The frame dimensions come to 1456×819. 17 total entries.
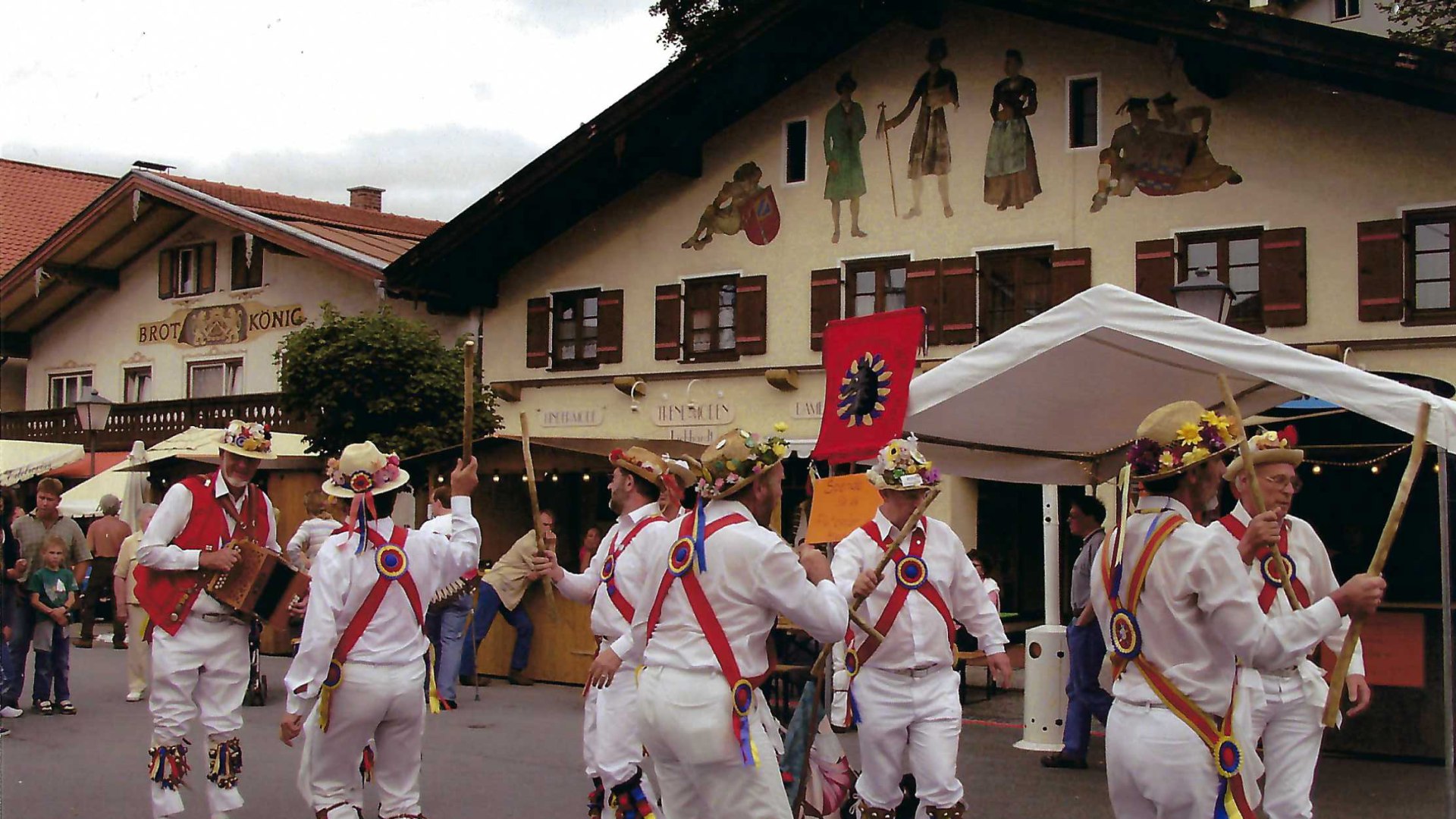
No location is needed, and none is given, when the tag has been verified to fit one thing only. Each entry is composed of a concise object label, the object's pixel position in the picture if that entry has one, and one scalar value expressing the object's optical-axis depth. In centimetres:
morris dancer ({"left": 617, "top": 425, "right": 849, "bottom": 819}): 526
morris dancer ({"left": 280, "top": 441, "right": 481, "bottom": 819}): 659
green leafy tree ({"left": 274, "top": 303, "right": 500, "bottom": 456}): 2056
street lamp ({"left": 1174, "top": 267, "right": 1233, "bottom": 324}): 1149
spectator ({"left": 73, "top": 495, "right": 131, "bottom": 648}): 1992
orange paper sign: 643
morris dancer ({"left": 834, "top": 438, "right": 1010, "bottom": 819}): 694
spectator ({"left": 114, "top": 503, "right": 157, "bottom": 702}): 1410
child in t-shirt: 1305
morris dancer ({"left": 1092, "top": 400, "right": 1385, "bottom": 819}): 496
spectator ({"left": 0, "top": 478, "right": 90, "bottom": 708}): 1301
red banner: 701
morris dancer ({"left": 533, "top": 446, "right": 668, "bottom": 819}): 743
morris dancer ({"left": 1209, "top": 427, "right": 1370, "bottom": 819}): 679
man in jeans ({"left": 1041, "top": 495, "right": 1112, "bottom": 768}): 1080
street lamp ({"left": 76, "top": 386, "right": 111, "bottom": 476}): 2369
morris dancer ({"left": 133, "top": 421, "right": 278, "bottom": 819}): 775
